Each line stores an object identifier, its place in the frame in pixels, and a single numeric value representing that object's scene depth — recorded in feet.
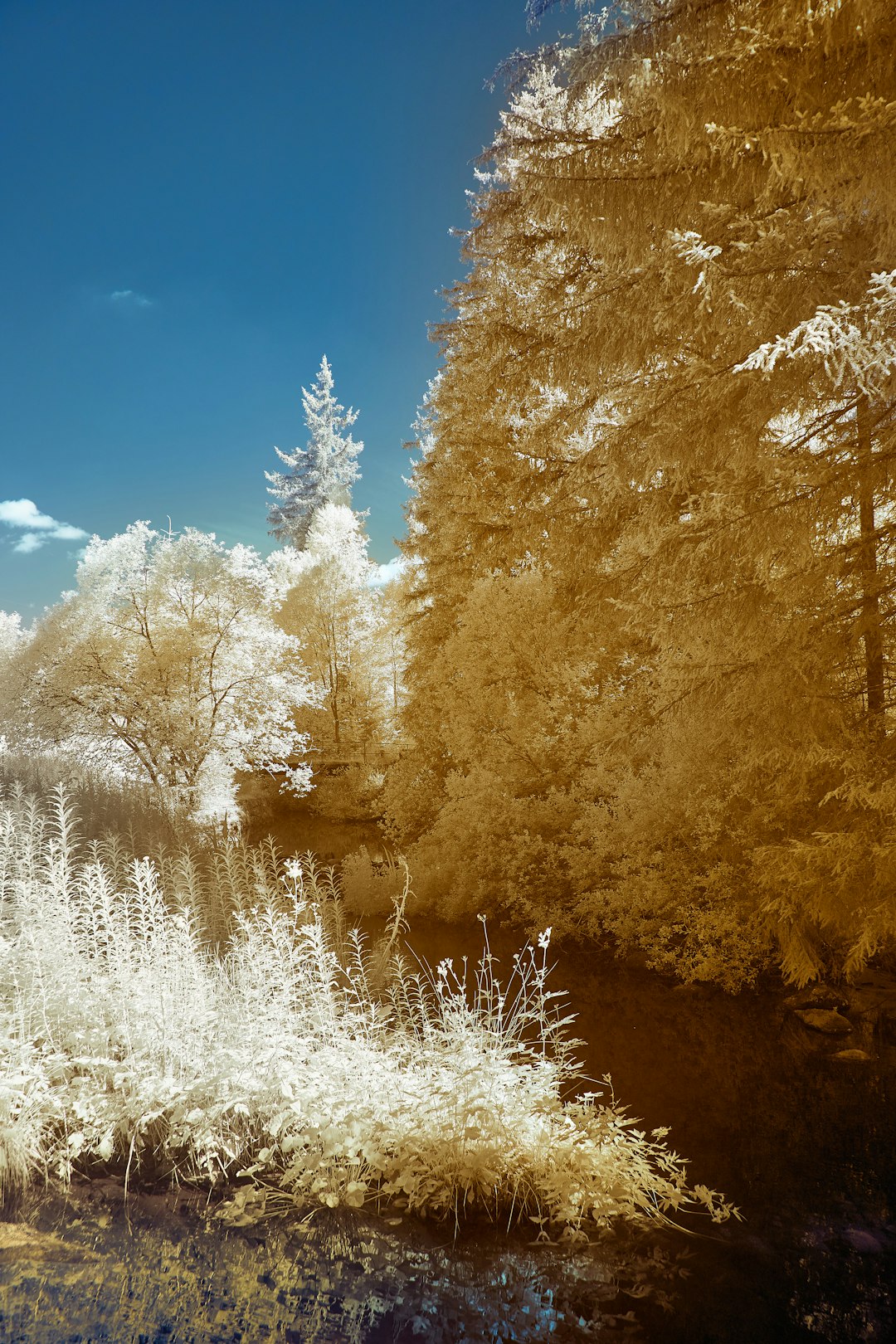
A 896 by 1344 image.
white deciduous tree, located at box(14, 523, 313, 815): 40.86
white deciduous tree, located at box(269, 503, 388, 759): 62.64
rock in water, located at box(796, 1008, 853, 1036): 18.30
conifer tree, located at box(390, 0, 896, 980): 11.87
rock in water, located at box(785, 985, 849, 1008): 19.44
